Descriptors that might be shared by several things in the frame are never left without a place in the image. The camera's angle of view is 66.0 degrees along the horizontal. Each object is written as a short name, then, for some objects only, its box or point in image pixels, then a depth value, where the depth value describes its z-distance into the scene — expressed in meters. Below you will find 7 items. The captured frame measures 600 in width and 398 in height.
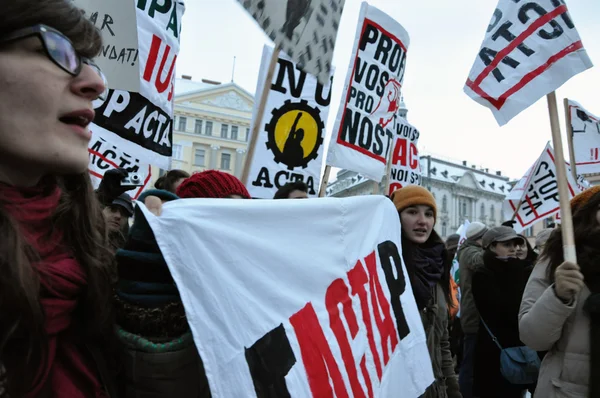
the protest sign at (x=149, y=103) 3.40
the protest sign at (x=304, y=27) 2.59
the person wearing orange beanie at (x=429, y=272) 2.81
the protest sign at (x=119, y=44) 2.72
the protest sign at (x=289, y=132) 4.49
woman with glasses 0.88
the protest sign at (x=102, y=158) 3.59
